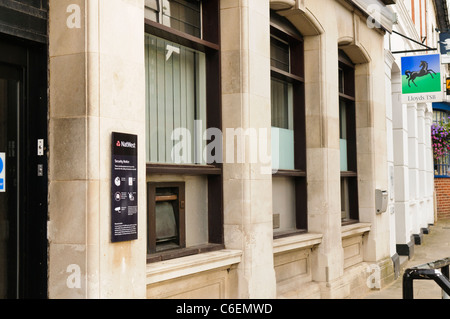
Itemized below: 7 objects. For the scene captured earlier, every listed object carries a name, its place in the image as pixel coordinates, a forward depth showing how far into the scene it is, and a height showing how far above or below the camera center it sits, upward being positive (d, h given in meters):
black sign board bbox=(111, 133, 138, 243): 4.91 +0.02
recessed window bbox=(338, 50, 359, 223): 11.74 +0.95
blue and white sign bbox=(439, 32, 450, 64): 17.48 +4.17
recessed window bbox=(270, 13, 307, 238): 8.83 +0.90
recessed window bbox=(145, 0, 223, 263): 6.20 +0.72
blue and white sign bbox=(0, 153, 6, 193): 4.77 +0.15
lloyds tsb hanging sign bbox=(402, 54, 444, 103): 13.80 +2.50
